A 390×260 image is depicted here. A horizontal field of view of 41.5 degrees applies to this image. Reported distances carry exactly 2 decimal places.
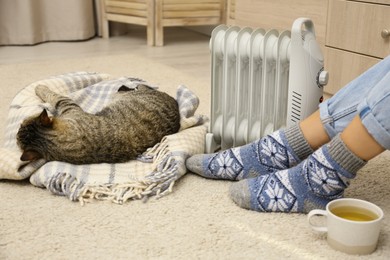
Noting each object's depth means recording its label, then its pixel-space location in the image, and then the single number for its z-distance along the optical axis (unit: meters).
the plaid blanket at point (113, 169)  1.39
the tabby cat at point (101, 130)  1.48
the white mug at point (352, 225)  1.08
